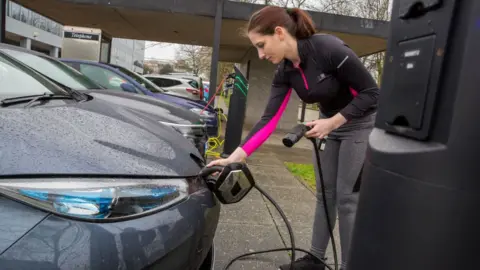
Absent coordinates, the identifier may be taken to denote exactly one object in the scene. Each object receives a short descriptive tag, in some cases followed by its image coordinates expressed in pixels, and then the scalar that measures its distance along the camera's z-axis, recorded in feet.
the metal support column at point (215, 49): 26.68
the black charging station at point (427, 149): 2.59
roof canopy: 26.63
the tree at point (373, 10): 56.73
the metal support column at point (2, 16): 28.07
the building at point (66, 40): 46.65
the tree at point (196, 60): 104.22
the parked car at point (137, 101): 13.25
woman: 7.26
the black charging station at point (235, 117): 21.97
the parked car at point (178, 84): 43.31
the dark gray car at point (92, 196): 4.14
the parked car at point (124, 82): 20.20
